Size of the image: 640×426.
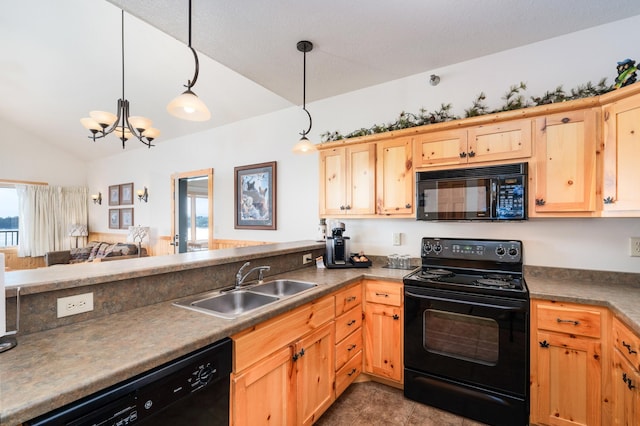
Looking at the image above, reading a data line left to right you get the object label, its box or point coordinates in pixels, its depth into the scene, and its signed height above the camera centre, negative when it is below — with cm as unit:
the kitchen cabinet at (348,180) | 274 +29
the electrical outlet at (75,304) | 128 -42
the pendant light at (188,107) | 160 +57
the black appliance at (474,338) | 187 -88
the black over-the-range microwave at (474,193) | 210 +13
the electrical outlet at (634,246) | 202 -25
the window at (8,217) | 648 -13
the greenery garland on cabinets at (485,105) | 210 +86
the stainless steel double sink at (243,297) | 170 -56
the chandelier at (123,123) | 311 +99
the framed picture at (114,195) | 658 +36
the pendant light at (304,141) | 228 +57
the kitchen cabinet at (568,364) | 171 -93
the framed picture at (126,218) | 629 -16
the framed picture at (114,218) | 663 -17
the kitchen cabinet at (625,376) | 140 -84
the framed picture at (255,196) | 396 +20
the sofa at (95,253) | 555 -85
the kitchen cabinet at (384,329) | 231 -96
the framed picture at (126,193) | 627 +38
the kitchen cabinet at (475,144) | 212 +51
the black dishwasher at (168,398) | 85 -63
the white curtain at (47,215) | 650 -10
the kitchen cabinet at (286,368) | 137 -86
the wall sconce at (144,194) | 589 +34
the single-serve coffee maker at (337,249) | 275 -37
